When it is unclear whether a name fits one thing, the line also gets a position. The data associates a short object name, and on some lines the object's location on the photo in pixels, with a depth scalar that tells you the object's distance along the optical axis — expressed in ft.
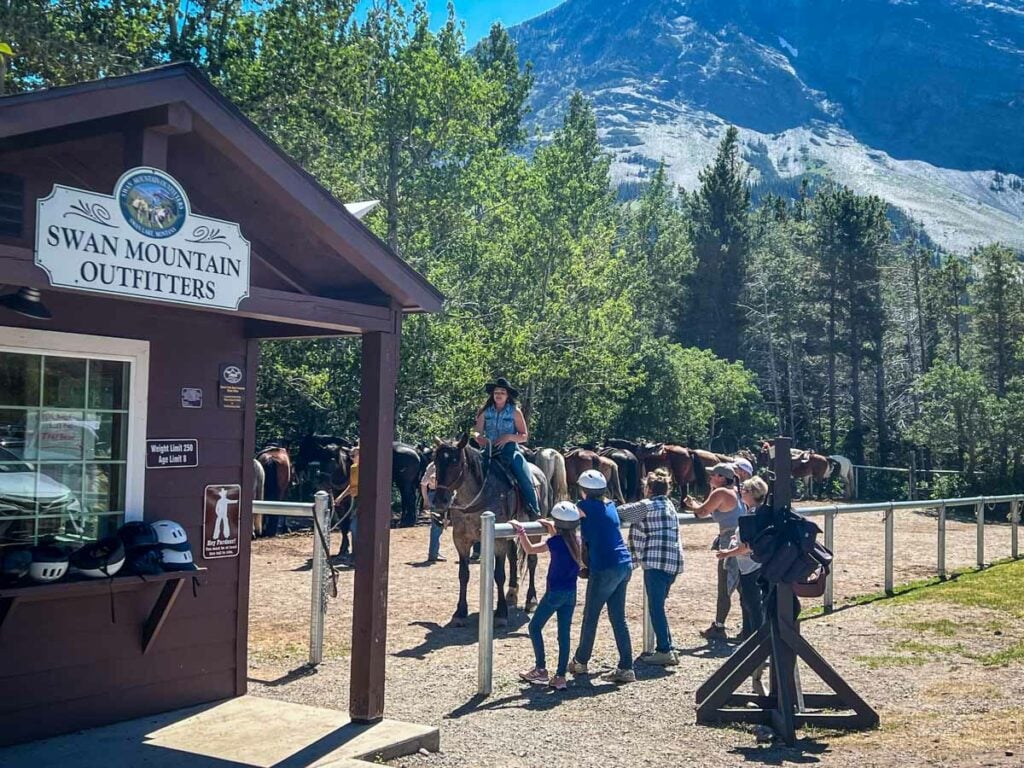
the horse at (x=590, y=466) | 76.38
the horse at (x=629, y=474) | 91.36
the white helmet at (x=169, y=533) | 23.16
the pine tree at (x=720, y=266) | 195.00
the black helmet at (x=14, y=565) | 20.16
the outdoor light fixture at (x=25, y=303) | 19.93
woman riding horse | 39.81
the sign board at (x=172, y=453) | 23.80
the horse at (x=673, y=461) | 95.61
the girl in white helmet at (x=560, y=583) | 28.58
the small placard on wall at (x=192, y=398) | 24.56
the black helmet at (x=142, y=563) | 22.36
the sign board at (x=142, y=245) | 17.20
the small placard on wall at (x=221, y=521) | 24.97
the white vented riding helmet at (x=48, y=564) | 20.62
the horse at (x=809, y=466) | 106.11
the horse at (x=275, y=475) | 68.90
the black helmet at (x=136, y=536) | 22.45
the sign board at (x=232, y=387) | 25.39
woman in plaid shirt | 31.55
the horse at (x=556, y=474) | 52.11
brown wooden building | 18.98
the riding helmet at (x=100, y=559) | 21.57
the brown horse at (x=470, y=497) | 38.93
